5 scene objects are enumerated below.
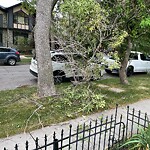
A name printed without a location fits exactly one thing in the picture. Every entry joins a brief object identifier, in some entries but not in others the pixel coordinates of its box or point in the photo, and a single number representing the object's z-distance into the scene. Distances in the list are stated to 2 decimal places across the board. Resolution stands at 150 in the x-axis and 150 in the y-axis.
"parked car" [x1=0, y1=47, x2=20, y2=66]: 13.74
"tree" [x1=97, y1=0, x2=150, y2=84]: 6.40
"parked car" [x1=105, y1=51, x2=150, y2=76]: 11.30
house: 23.50
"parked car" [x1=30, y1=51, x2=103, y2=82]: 5.65
